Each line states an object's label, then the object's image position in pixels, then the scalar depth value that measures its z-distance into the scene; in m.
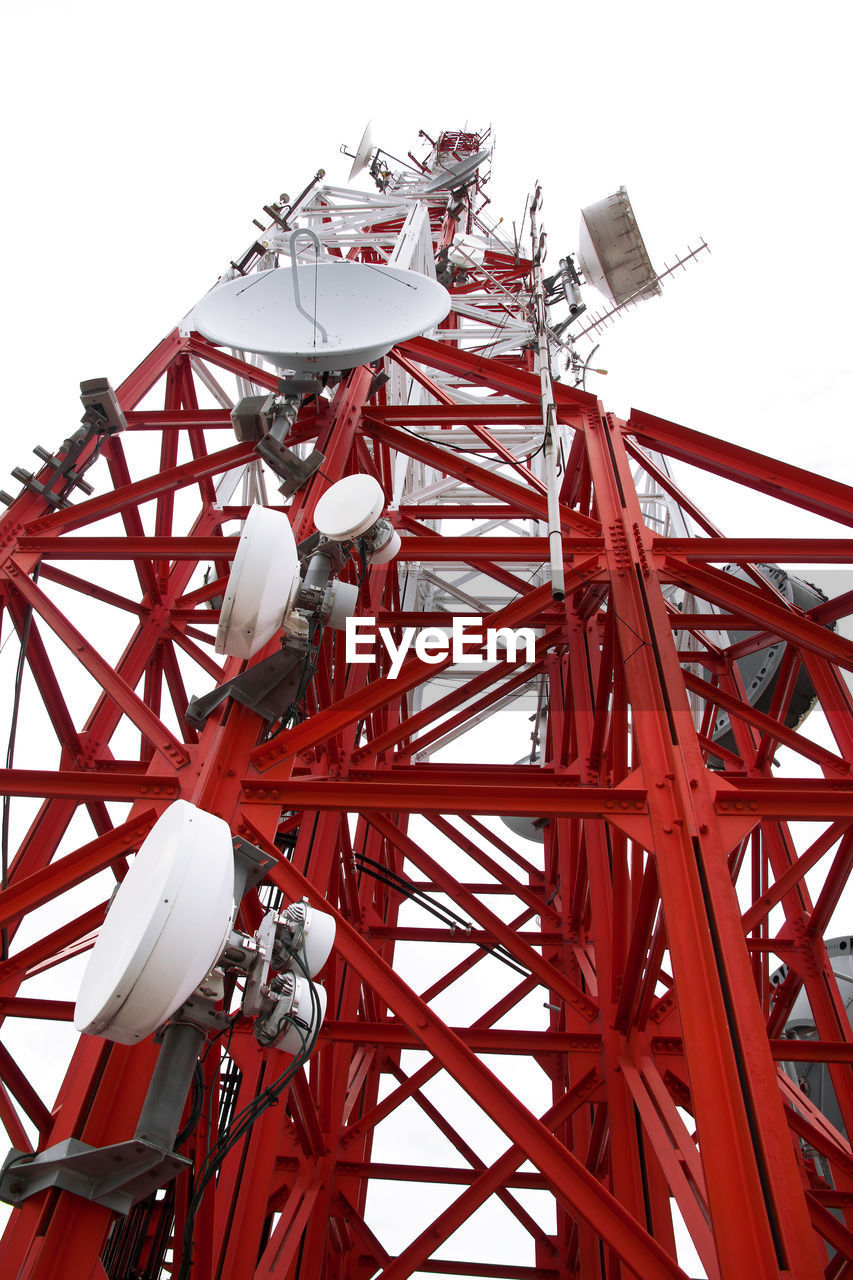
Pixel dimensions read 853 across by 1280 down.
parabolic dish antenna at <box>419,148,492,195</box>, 18.09
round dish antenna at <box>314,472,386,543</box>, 6.42
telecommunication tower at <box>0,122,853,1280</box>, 4.45
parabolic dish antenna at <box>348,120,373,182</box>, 18.72
